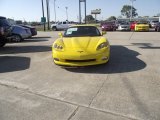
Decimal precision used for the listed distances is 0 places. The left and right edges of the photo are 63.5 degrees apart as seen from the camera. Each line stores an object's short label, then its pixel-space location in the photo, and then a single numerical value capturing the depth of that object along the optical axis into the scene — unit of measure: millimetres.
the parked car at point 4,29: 6048
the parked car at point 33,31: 10992
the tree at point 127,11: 94656
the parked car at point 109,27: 17478
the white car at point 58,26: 20808
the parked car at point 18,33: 8886
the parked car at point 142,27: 15554
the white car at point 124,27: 17354
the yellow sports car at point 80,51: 3670
